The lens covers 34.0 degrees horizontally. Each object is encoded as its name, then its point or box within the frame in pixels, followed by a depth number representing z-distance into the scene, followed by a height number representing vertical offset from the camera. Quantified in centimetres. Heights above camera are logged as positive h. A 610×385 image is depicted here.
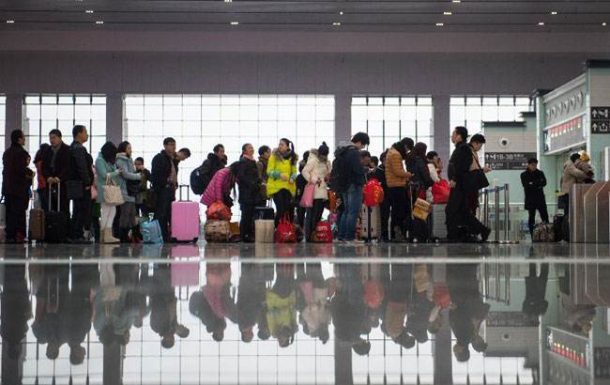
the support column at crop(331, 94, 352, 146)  3684 +372
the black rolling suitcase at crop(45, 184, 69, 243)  1460 -13
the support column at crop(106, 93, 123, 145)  3653 +367
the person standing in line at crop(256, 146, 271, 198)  1765 +105
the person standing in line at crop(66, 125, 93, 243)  1425 +50
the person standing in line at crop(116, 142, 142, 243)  1489 +50
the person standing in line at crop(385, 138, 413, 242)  1486 +45
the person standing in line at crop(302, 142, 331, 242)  1570 +61
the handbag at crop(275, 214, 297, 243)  1543 -25
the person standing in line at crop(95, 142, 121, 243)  1444 +55
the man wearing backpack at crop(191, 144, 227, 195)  1748 +83
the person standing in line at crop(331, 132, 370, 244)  1421 +52
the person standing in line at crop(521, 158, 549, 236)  1973 +53
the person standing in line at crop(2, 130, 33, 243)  1512 +49
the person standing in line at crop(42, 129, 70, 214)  1446 +79
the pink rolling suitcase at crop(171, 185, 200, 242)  1664 -14
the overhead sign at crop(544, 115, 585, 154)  2313 +200
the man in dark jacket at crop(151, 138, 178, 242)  1608 +60
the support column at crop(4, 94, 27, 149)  3631 +385
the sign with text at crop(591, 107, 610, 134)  2208 +211
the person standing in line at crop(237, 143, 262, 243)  1584 +47
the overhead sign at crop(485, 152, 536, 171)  2955 +166
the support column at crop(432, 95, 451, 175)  3678 +337
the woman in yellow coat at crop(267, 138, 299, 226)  1550 +66
